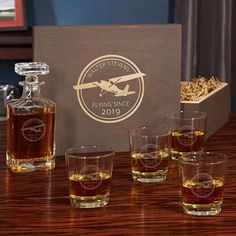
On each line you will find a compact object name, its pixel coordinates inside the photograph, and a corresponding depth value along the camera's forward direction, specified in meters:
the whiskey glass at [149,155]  1.34
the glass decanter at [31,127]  1.41
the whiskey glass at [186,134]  1.50
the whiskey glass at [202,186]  1.16
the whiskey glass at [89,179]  1.20
